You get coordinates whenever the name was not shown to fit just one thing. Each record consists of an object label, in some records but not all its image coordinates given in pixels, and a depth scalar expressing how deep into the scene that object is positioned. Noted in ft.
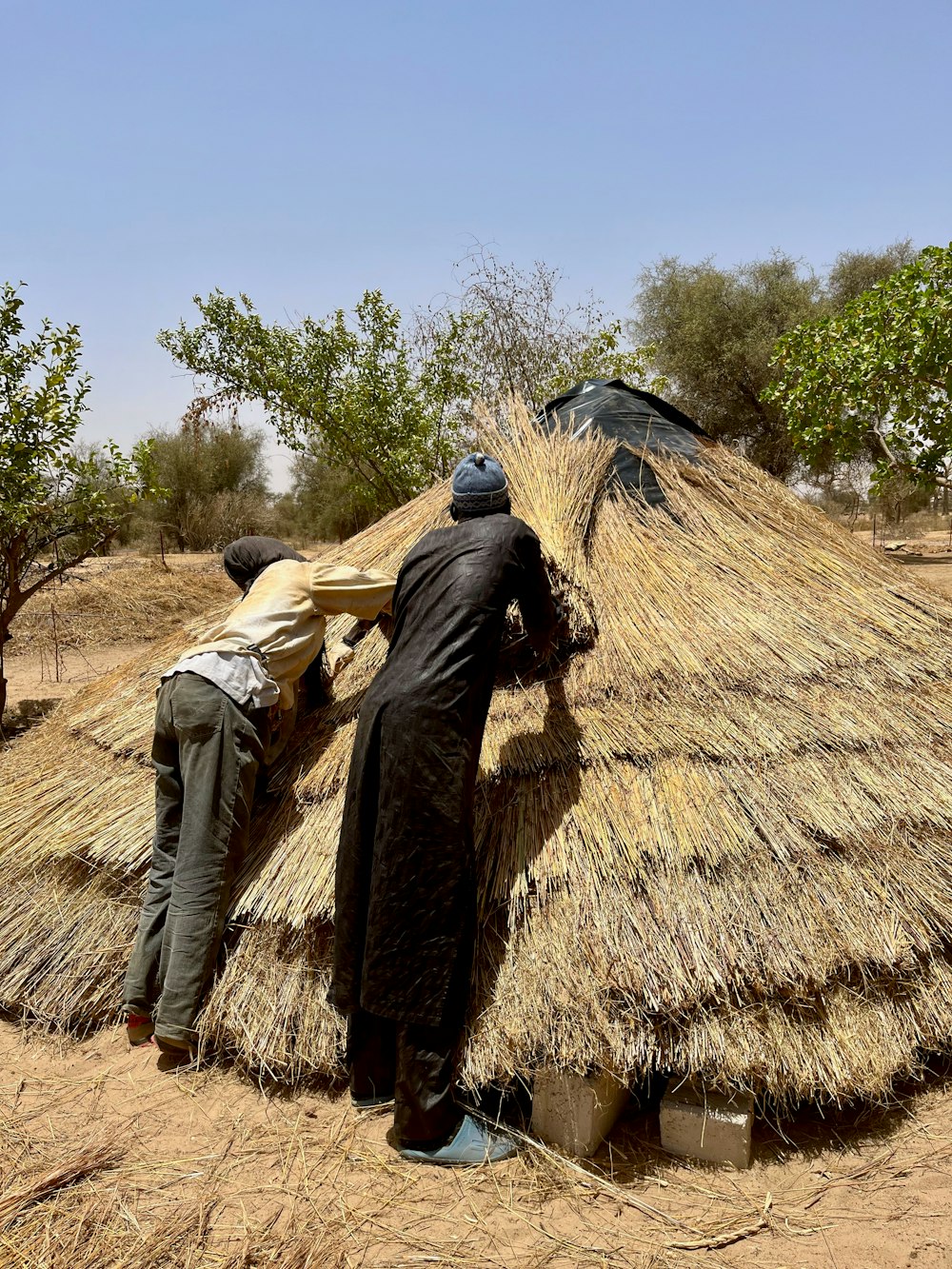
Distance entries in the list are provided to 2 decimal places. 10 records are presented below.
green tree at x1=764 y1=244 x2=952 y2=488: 27.71
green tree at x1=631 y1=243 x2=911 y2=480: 67.77
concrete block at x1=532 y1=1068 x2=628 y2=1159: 8.23
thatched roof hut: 8.29
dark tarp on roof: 14.34
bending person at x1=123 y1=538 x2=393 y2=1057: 9.59
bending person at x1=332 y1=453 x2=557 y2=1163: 8.25
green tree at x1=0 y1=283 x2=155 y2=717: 21.27
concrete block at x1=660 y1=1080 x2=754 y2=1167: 8.16
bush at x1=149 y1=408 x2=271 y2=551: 74.23
